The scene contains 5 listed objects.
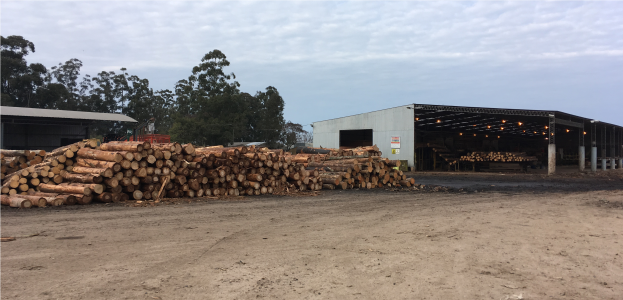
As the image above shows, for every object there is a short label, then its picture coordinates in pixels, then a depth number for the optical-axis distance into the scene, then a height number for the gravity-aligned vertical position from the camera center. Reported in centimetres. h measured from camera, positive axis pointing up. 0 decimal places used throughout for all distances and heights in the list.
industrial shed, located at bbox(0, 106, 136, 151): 2612 +189
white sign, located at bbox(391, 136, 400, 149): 3088 +97
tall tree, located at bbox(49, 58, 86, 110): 5844 +1127
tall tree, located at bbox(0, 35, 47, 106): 5062 +1009
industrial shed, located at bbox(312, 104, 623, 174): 2994 +217
